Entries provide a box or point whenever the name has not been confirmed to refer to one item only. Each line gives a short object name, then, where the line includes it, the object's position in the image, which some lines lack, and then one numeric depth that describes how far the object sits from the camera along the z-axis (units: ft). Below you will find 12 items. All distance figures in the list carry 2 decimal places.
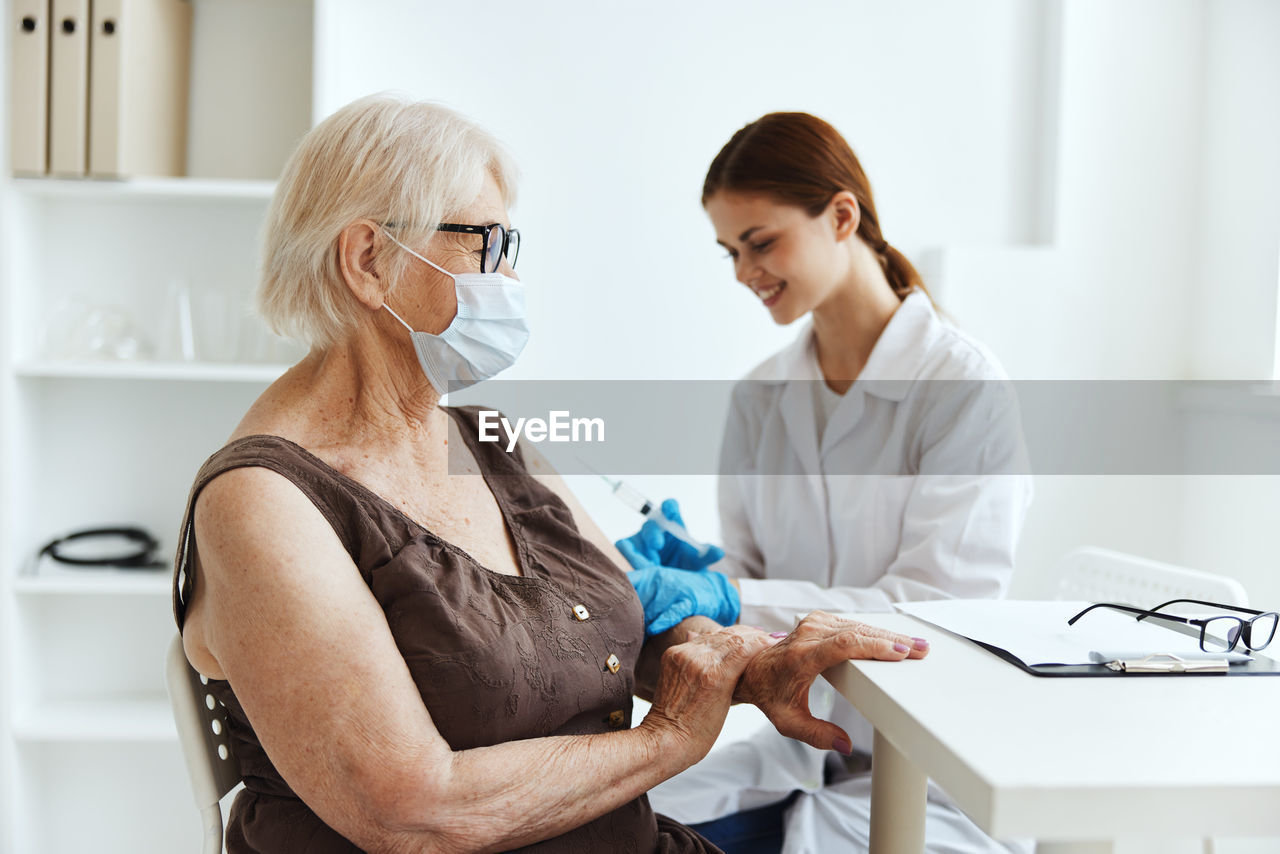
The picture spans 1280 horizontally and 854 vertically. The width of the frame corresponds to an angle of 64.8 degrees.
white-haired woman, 2.75
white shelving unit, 7.06
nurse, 4.47
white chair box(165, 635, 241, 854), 3.26
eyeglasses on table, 2.99
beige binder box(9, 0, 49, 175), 6.31
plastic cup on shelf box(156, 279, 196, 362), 6.93
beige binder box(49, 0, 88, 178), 6.34
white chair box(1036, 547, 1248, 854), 4.48
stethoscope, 6.92
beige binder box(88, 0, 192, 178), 6.35
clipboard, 2.72
